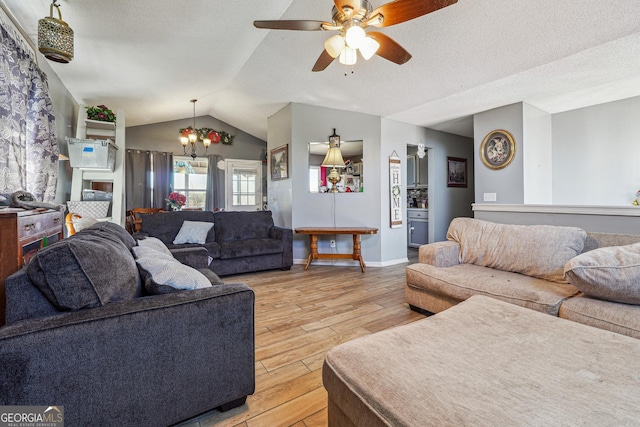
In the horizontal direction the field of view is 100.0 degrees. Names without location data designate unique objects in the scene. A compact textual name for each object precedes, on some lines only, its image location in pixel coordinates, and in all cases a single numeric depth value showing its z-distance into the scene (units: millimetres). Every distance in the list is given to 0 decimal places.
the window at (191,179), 6199
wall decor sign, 4449
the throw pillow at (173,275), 1278
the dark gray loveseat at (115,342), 900
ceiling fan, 1595
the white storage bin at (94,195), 3627
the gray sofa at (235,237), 3566
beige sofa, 1383
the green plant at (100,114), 3691
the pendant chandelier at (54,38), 1806
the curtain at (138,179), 5613
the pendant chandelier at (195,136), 5191
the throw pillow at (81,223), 2453
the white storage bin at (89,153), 3312
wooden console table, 3773
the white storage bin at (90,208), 3406
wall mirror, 4289
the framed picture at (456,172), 5320
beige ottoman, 667
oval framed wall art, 3655
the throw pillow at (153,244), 2007
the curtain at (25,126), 1846
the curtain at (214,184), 6363
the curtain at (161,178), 5879
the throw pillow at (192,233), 3680
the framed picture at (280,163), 4328
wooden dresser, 1153
